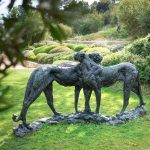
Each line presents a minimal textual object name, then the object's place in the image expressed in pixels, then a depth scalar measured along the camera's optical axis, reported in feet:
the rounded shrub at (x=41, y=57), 88.17
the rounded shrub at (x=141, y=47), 50.65
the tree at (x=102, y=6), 202.80
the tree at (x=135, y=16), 95.91
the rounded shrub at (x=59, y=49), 96.57
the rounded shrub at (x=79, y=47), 98.63
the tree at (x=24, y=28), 7.03
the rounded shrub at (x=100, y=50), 69.62
